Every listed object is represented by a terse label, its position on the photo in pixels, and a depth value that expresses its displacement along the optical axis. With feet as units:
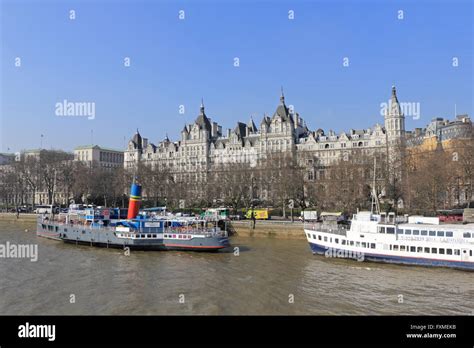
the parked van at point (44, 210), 286.25
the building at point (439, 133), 270.46
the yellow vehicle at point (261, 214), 248.93
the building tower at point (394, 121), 345.31
